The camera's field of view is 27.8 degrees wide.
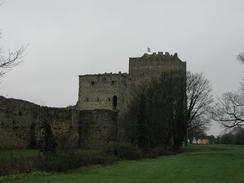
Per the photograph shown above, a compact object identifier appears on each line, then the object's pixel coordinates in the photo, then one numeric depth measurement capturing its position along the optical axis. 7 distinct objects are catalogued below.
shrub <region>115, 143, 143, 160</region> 34.69
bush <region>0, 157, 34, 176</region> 20.94
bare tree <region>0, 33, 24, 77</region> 16.73
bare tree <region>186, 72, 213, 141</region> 51.78
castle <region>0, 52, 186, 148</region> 36.22
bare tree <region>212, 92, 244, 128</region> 38.80
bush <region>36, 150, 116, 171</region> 22.92
